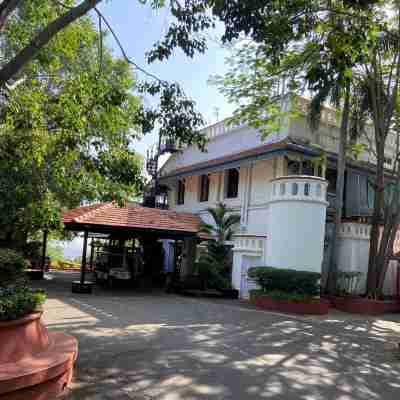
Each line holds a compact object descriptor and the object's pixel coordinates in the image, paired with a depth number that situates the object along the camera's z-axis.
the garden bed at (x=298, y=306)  12.59
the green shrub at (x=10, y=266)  5.30
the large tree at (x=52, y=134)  8.38
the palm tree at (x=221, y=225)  17.98
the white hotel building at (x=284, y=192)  13.69
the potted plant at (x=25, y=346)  4.39
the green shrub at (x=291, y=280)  12.83
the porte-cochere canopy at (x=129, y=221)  15.58
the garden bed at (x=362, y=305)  13.87
